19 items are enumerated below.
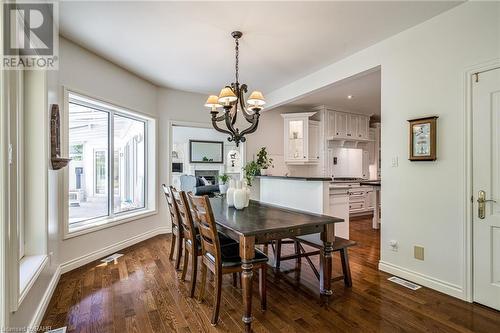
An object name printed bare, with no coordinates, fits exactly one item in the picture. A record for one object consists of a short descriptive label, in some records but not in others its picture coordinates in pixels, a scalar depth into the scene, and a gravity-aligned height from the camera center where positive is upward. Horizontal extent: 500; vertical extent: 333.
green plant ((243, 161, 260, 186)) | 5.17 -0.13
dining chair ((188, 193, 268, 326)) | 1.99 -0.78
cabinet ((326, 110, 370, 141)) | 6.07 +0.98
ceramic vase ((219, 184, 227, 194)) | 4.43 -0.42
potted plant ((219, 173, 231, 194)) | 4.44 -0.37
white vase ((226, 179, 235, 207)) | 2.82 -0.32
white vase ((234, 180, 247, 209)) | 2.69 -0.34
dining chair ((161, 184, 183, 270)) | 2.91 -0.68
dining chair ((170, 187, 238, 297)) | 2.41 -0.72
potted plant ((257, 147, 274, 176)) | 5.54 +0.09
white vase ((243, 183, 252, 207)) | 2.76 -0.32
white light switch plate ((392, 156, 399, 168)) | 2.88 +0.04
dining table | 1.90 -0.52
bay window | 3.29 +0.03
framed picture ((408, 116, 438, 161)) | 2.52 +0.26
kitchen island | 3.65 -0.50
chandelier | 2.65 +0.67
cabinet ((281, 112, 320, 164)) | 5.89 +0.63
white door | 2.14 -0.18
